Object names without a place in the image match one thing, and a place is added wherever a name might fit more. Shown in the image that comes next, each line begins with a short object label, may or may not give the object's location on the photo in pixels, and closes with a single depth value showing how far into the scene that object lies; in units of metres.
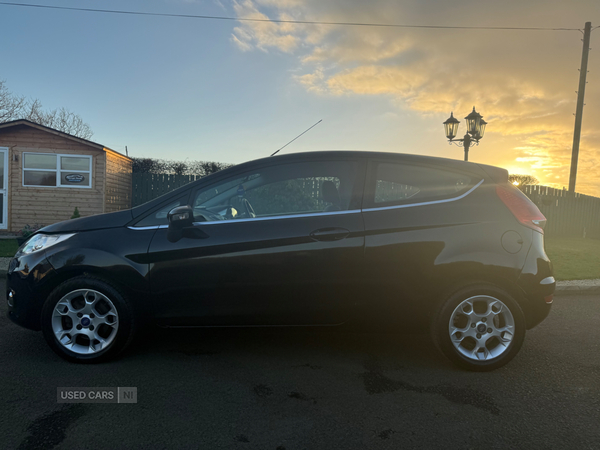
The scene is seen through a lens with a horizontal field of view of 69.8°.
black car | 3.18
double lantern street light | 11.62
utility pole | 15.71
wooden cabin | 14.03
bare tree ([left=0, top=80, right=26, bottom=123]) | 31.22
